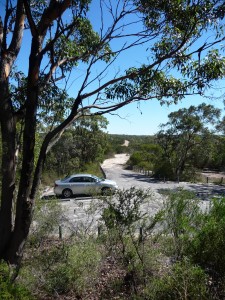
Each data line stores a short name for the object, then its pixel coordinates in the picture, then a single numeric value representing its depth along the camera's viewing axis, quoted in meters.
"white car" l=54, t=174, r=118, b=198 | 19.53
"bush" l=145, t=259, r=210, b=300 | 3.90
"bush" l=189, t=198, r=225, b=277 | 4.34
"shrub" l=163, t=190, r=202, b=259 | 5.86
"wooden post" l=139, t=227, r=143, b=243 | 7.06
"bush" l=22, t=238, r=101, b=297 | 6.46
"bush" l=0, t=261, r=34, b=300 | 3.20
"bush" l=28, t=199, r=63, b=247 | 9.43
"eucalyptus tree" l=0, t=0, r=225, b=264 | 6.04
